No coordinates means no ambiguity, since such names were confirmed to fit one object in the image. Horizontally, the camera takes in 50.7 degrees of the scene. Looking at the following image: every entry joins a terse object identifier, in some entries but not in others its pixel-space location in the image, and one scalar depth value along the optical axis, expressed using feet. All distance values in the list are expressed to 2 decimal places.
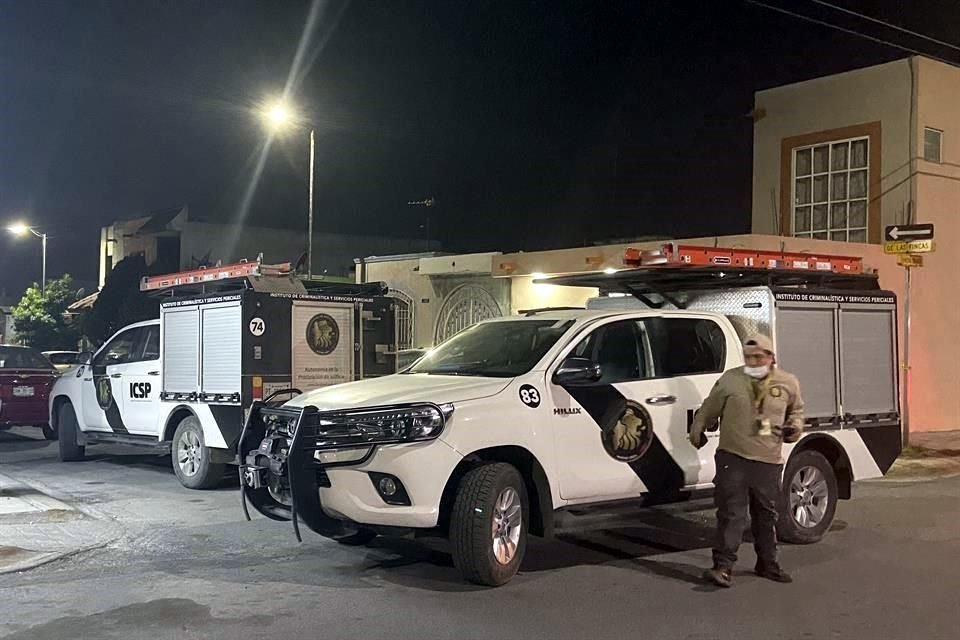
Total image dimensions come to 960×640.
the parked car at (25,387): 54.24
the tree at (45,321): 126.82
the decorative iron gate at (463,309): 67.77
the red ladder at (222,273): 37.65
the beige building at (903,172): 61.21
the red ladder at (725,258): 27.84
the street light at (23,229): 123.30
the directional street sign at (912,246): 49.11
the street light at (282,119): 61.87
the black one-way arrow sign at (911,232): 47.96
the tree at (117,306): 96.43
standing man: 23.38
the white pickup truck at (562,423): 22.08
